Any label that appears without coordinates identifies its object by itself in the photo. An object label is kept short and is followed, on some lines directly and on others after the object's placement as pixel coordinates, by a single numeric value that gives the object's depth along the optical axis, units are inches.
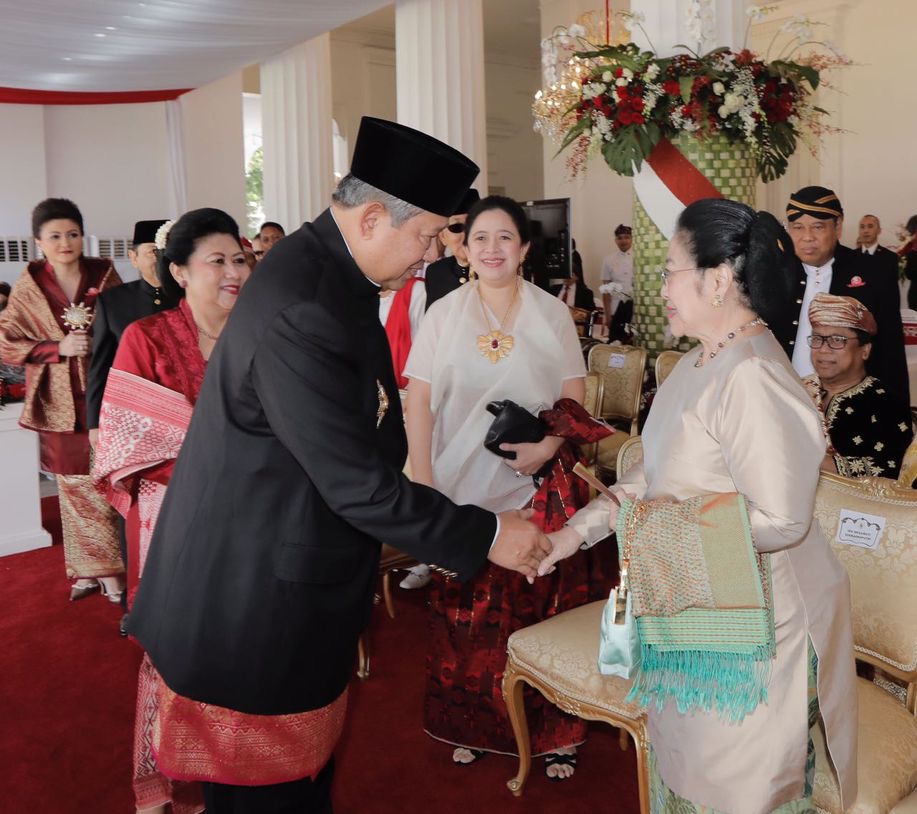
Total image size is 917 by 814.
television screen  456.4
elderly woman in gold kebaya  61.0
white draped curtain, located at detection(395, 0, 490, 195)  243.9
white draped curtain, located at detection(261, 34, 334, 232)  317.7
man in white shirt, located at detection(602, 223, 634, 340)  432.1
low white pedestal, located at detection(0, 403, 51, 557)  190.2
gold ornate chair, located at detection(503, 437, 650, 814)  88.7
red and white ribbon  169.6
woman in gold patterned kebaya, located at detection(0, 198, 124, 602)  167.5
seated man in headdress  115.0
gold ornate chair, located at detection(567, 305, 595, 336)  319.9
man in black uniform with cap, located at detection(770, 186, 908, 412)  148.3
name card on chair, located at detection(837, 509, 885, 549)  85.4
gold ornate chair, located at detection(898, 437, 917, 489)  104.2
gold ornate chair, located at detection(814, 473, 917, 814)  77.8
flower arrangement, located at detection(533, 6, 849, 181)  157.9
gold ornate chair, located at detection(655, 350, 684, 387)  168.7
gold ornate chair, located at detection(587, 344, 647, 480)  184.6
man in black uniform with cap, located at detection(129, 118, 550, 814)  63.6
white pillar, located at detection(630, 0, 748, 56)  164.2
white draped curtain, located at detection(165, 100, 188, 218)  401.1
